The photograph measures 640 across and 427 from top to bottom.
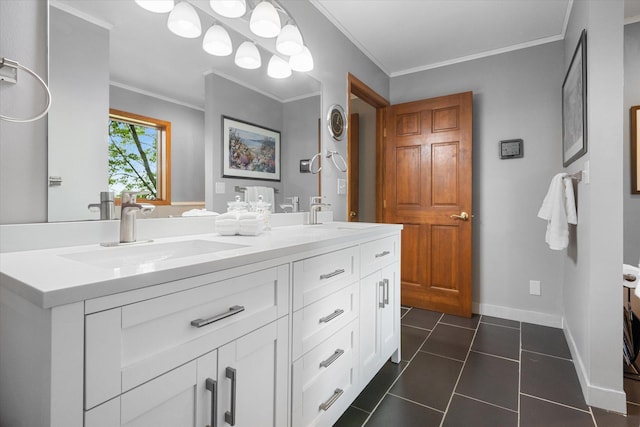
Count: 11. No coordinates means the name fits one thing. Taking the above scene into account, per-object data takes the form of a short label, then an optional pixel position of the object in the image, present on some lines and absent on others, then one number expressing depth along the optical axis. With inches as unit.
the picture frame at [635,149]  93.9
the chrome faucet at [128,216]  44.0
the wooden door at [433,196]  113.4
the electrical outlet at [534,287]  107.7
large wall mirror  41.5
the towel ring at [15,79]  35.7
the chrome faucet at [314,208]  84.7
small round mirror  95.0
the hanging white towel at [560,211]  81.6
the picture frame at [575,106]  69.8
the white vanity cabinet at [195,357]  24.6
